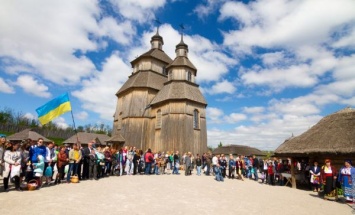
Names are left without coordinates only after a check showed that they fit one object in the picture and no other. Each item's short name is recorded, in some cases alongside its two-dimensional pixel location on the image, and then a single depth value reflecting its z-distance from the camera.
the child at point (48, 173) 10.64
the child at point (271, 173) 16.17
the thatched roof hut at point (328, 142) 12.28
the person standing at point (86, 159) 12.88
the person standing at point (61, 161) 11.27
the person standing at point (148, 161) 17.14
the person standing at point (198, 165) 19.42
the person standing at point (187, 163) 18.37
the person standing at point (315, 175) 12.93
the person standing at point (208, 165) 19.31
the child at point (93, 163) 13.13
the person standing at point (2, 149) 9.82
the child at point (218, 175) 16.12
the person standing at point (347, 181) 10.34
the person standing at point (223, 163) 17.75
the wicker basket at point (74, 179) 11.73
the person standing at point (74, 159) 11.84
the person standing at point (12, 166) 9.00
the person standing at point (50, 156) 10.71
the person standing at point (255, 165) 18.79
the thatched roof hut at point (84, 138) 51.57
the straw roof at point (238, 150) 42.50
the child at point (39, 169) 9.83
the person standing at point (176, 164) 18.99
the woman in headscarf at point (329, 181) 11.17
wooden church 25.20
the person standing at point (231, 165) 18.20
